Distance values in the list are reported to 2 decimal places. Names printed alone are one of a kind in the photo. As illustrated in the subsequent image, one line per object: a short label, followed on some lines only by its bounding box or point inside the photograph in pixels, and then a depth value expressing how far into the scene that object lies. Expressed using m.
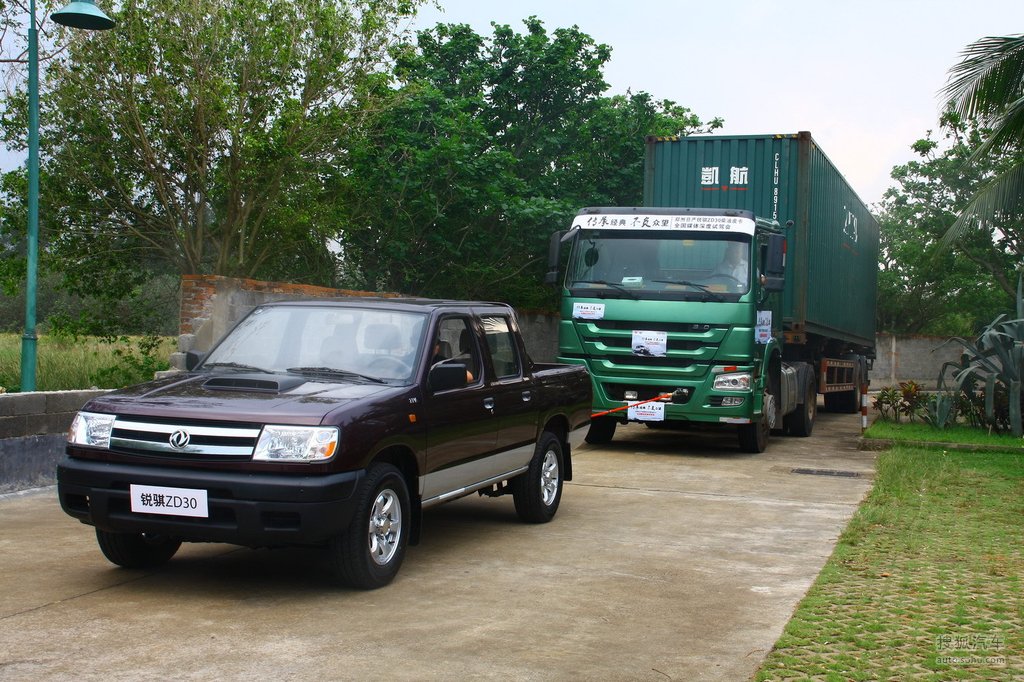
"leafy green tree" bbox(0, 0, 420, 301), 17.55
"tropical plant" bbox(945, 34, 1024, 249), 16.19
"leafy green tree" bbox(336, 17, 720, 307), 20.38
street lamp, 10.85
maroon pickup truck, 6.03
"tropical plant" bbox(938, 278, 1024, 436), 15.51
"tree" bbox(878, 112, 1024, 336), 39.25
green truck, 13.44
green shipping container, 15.41
